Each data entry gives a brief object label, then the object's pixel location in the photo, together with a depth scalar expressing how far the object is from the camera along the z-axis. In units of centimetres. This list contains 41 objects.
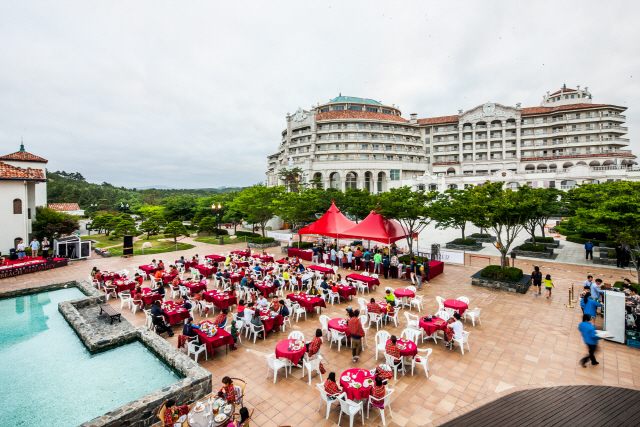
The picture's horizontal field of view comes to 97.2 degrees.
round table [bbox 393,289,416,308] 1188
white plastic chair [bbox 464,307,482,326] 1027
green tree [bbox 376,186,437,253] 1753
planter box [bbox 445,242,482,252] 2450
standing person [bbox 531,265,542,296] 1297
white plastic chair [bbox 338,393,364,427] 556
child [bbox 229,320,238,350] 914
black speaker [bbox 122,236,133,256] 2377
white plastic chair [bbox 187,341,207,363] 827
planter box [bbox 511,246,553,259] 2072
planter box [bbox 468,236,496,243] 2752
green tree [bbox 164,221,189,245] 2916
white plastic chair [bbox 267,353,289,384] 715
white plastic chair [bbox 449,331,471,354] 837
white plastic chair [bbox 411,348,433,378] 723
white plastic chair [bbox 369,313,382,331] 1015
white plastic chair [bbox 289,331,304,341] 838
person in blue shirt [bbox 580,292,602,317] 918
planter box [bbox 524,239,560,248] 2376
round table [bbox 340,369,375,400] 586
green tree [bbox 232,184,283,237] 2908
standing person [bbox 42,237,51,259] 2147
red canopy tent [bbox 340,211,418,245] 1725
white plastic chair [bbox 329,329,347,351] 888
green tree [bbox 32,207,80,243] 2473
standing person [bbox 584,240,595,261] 1948
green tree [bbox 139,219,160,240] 3411
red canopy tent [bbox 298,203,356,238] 1933
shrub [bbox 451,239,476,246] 2503
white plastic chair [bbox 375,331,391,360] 796
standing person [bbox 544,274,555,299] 1256
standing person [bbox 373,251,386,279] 1708
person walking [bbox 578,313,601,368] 756
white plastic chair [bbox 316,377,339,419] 590
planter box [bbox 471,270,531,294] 1365
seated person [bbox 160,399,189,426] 538
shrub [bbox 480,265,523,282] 1413
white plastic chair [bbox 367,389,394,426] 573
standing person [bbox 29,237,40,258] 2134
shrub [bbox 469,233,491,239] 2797
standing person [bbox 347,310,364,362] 811
